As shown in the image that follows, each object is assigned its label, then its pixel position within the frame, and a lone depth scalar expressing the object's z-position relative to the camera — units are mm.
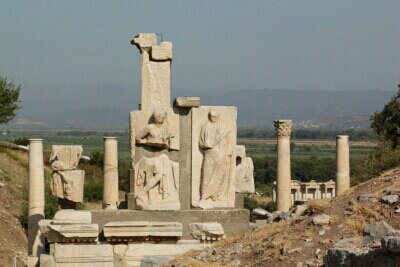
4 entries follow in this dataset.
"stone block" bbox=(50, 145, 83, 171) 22234
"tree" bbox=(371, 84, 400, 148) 43084
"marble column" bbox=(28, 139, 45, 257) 23748
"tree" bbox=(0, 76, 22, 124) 54031
